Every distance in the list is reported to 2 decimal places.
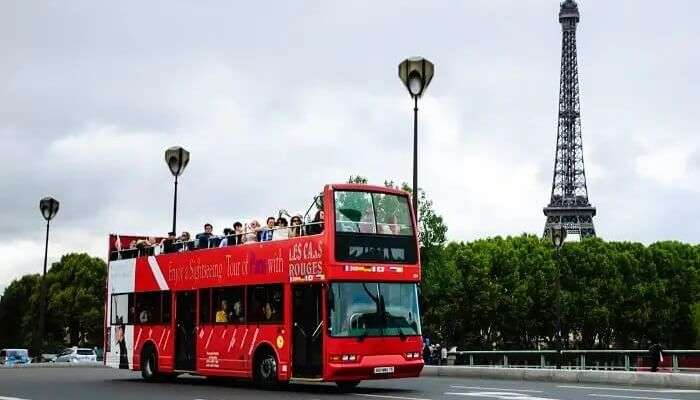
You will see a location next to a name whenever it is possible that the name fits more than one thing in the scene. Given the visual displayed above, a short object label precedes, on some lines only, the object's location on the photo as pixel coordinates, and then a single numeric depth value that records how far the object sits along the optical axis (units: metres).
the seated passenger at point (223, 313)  23.95
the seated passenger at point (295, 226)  21.89
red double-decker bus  20.70
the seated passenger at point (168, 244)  26.61
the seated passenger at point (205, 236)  25.05
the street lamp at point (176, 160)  35.38
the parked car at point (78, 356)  61.91
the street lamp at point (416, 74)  27.88
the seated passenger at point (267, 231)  22.81
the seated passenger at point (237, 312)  23.42
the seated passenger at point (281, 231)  22.30
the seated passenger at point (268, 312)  22.33
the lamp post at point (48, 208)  44.45
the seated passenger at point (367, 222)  21.08
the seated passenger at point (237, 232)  23.81
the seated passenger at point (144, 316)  27.22
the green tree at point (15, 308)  109.68
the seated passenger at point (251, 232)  23.26
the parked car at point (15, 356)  60.00
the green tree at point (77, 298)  93.94
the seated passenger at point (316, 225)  21.12
